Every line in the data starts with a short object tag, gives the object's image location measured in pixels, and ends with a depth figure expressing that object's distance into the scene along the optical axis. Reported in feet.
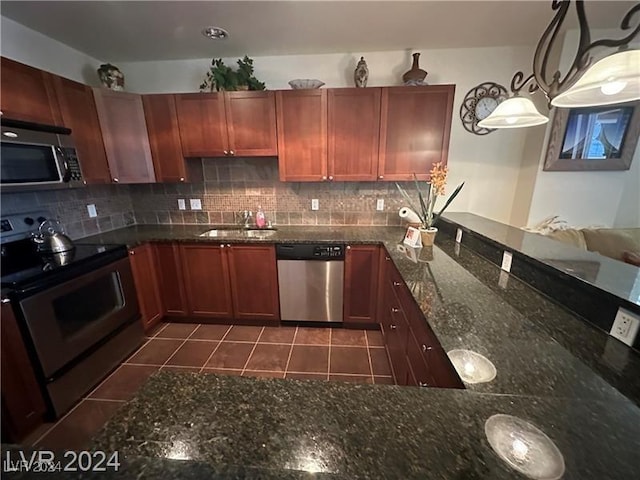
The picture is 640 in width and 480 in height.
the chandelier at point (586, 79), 2.89
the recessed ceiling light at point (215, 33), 6.65
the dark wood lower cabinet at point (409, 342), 3.14
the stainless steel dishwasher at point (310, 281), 7.77
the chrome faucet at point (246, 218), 9.52
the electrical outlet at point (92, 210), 8.13
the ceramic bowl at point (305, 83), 7.64
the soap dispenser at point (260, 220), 9.12
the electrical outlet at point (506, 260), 5.03
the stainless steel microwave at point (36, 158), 5.19
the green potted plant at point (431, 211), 5.89
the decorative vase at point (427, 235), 6.49
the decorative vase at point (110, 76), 7.68
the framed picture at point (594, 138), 7.38
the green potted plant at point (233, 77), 7.66
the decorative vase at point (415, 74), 7.54
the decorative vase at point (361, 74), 7.70
